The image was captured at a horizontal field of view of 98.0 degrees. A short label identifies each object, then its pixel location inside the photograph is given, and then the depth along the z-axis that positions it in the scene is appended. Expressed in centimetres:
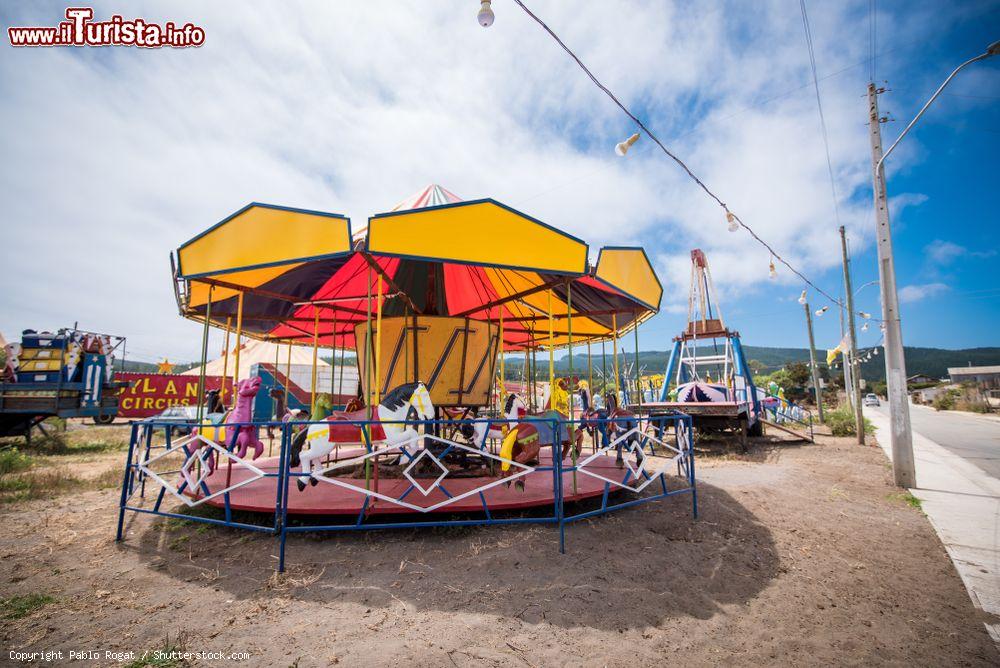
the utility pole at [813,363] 1684
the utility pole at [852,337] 1221
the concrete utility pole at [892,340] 702
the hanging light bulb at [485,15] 369
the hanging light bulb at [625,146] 572
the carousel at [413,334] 436
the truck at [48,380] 1026
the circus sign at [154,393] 1781
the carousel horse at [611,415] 677
